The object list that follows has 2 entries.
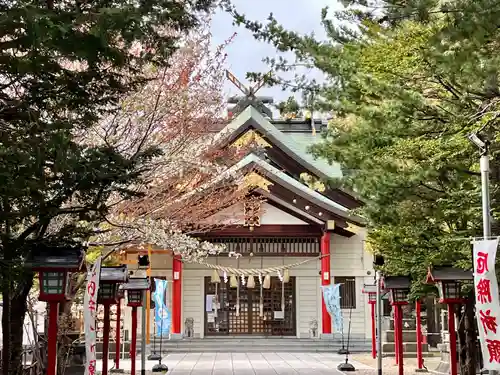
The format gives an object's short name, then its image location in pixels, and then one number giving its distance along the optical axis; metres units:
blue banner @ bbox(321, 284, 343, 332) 23.42
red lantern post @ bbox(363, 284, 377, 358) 22.73
